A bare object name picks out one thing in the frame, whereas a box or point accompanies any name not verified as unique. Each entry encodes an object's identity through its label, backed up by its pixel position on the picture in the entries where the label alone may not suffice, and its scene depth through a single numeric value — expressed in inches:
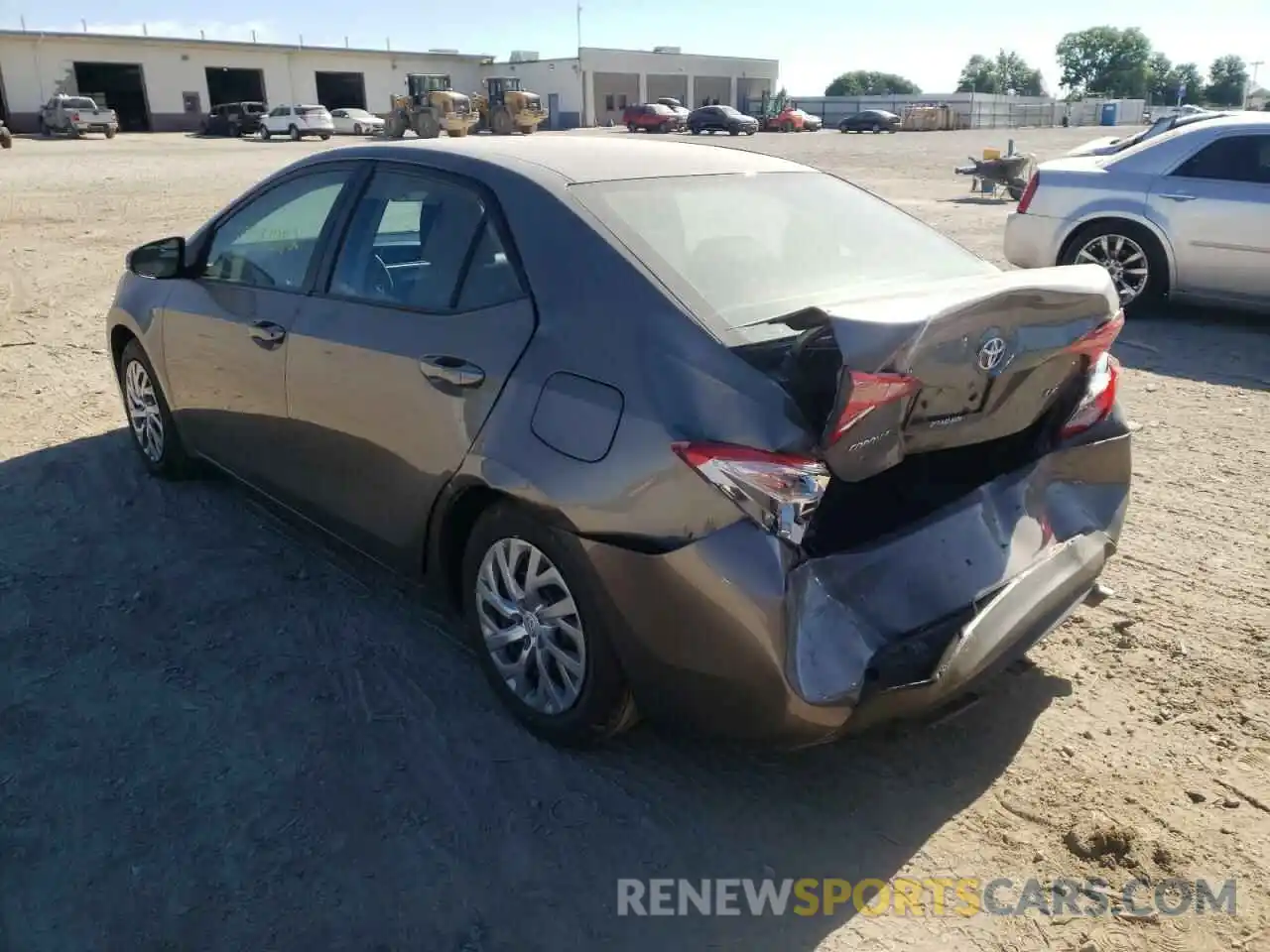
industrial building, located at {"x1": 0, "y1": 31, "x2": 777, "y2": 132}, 2000.5
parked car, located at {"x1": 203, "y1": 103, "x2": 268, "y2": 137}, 1984.6
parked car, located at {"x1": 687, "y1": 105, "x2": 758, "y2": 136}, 2100.1
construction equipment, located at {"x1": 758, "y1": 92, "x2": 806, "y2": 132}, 2389.3
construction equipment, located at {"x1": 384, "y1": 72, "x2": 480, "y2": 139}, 1726.1
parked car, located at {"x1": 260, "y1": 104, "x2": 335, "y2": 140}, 1838.1
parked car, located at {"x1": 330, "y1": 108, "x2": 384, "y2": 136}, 2043.6
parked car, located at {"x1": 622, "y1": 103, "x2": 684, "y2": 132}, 2240.4
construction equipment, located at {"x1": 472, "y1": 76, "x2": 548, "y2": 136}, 1918.1
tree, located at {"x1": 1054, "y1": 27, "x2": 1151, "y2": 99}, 4557.1
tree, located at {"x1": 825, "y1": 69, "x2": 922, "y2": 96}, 4985.2
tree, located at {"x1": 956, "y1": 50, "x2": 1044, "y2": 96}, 5285.4
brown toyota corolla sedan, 95.6
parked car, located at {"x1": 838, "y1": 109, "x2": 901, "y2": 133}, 2308.8
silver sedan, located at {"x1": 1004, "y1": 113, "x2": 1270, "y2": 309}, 311.9
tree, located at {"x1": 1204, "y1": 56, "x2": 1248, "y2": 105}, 4313.5
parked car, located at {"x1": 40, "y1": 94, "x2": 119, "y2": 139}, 1712.6
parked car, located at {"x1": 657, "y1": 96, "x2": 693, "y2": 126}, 2291.2
